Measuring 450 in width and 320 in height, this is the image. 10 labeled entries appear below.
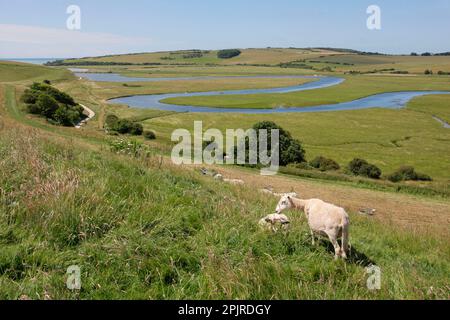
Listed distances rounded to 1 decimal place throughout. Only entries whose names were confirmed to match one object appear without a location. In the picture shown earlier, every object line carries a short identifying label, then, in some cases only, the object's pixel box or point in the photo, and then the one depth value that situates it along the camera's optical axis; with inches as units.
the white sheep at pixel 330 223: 273.4
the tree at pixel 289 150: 1974.7
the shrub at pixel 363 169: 1834.5
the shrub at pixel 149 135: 2438.0
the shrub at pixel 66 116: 2437.3
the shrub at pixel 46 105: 2451.5
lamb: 290.6
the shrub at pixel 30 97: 2603.3
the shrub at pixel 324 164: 1895.8
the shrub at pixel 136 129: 2564.2
